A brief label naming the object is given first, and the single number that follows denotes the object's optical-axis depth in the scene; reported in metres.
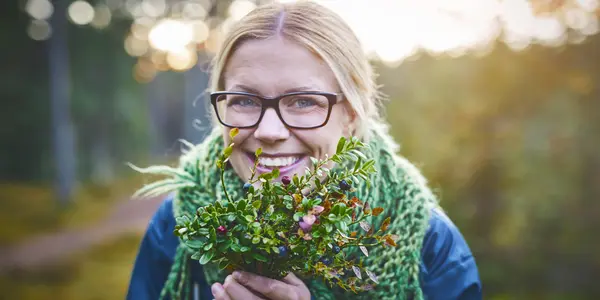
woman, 1.64
